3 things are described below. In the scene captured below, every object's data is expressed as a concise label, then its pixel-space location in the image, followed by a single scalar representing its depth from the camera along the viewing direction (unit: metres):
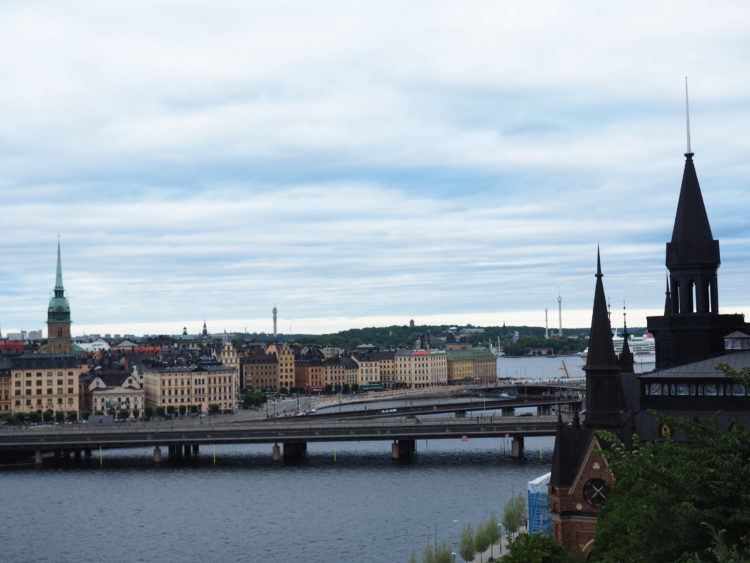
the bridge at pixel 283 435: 119.81
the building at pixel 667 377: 52.16
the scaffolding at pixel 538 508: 61.53
